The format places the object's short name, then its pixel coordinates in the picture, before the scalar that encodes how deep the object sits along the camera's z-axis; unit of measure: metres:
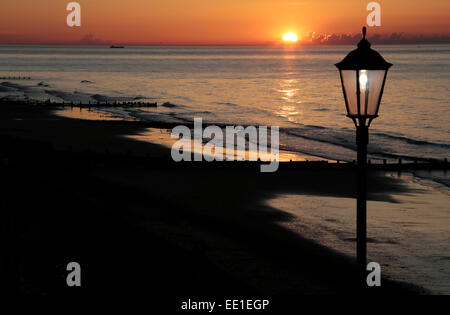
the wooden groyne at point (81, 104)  76.19
